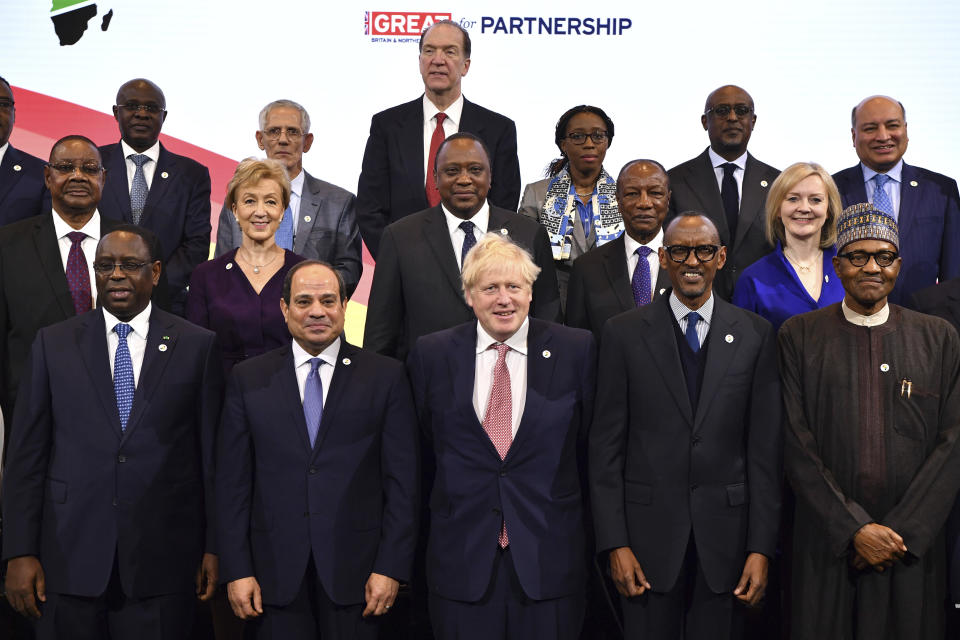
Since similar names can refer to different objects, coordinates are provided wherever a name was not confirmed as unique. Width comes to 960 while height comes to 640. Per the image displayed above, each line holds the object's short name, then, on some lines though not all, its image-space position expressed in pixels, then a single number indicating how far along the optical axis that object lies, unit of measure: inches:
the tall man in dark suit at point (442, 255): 167.6
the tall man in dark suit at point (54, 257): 166.6
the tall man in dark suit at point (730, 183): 193.0
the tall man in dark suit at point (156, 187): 196.2
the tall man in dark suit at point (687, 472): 141.6
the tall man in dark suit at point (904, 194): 193.0
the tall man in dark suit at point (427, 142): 200.8
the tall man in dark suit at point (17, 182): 192.1
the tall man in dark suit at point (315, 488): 140.6
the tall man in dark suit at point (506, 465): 140.7
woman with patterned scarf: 190.1
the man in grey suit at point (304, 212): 200.1
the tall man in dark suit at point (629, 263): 170.6
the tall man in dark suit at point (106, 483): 144.2
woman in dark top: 169.0
